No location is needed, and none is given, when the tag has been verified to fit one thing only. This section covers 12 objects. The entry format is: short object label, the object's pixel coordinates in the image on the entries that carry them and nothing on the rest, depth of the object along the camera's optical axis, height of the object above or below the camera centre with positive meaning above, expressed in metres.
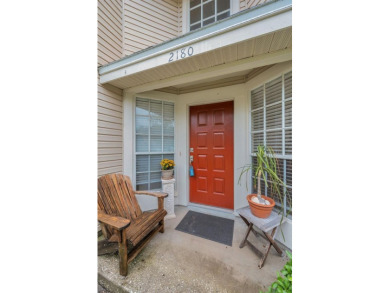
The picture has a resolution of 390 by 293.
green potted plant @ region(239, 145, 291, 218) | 1.54 -0.63
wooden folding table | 1.46 -0.83
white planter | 2.45 -0.49
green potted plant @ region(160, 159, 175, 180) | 2.45 -0.42
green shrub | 0.73 -0.73
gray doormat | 1.90 -1.22
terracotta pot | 1.54 -0.70
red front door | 2.53 -0.16
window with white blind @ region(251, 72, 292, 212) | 1.65 +0.33
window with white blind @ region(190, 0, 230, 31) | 2.63 +2.59
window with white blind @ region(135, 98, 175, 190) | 2.52 +0.13
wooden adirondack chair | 1.32 -0.83
